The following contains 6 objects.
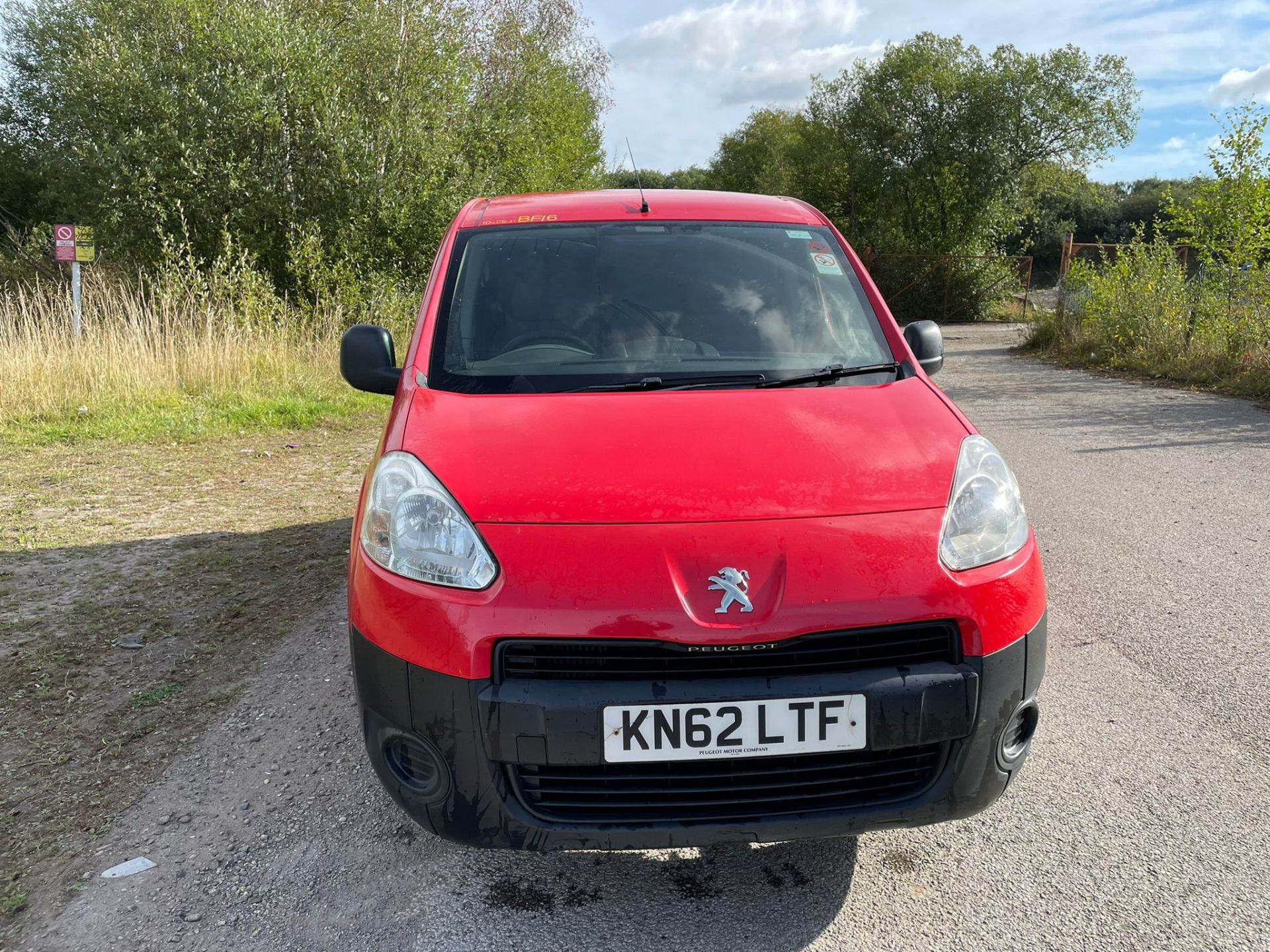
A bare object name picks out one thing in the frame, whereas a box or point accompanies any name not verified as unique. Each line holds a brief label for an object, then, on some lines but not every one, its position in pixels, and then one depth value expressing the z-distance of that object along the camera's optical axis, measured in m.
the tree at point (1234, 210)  10.68
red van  1.86
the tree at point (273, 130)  12.98
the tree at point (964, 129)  26.08
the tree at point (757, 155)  39.53
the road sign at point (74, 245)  10.10
